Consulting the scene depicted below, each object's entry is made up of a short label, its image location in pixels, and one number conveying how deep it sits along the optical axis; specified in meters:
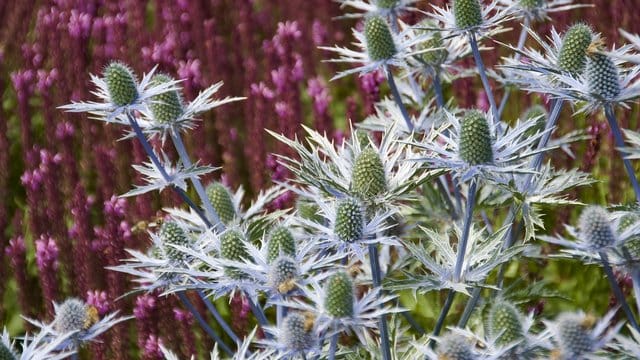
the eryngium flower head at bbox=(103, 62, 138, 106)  2.51
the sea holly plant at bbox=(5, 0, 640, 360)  1.92
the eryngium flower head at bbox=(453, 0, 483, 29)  2.69
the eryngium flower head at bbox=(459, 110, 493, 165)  2.16
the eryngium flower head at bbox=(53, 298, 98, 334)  2.16
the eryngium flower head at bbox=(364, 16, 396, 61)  2.76
